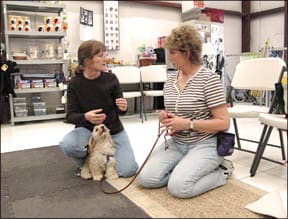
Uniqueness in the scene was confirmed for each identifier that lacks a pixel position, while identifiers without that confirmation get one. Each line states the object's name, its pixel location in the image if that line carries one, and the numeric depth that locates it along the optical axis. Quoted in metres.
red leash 1.76
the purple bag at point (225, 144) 1.70
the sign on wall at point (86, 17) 4.98
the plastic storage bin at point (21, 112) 4.26
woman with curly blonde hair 1.65
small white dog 1.93
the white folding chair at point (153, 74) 4.80
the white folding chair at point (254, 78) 2.20
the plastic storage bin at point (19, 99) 4.32
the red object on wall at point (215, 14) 6.50
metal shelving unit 4.17
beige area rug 1.46
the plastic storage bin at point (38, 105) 4.49
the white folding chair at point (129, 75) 4.61
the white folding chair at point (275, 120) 1.78
